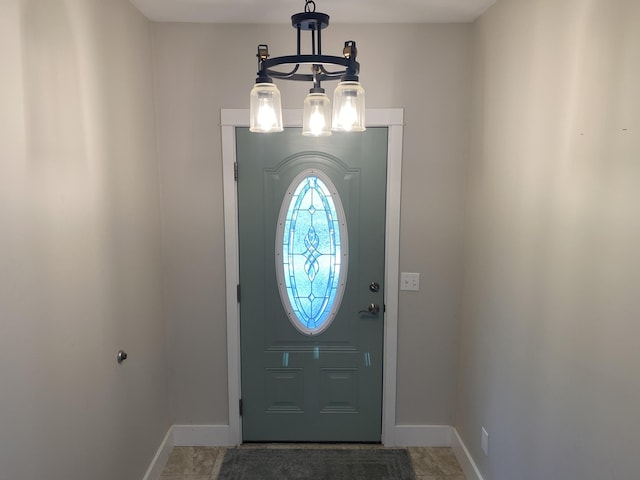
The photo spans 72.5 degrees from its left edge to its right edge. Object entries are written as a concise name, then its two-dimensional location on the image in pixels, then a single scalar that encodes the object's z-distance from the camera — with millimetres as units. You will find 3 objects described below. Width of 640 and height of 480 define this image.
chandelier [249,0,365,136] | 1396
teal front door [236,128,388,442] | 2670
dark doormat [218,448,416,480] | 2588
